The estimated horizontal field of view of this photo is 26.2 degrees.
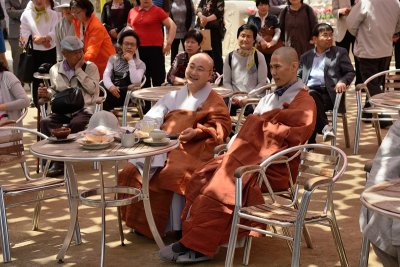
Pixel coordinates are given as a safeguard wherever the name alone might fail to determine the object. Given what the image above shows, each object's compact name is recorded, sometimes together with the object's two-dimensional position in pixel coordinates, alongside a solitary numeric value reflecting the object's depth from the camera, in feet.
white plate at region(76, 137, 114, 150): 17.57
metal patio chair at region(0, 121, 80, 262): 18.72
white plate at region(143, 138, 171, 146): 18.02
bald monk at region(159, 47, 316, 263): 17.71
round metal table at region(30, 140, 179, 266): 17.04
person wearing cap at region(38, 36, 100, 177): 25.82
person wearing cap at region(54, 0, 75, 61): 33.42
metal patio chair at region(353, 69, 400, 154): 28.07
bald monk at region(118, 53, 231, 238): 19.51
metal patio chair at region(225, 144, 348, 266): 15.61
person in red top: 34.24
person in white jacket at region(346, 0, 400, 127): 32.58
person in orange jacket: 31.83
